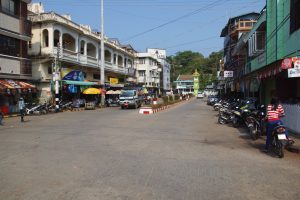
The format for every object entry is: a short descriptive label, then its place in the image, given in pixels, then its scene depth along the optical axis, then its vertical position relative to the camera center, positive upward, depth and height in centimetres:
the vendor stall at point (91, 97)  3759 -80
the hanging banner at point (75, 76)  3950 +191
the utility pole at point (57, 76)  3302 +152
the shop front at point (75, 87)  3891 +56
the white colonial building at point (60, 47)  3666 +543
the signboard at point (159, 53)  9612 +1173
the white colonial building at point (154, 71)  8075 +524
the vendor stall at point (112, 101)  4582 -132
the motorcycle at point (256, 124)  1326 -130
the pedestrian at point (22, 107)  2297 -105
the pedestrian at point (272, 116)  1003 -75
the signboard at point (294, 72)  1134 +62
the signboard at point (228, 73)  3897 +203
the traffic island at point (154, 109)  2918 -166
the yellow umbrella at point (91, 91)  3984 +6
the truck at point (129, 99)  3806 -86
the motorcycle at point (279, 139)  940 -134
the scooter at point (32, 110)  2981 -160
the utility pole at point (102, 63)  4251 +350
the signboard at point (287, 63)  1188 +96
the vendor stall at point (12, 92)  2772 -2
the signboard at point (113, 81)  5500 +170
